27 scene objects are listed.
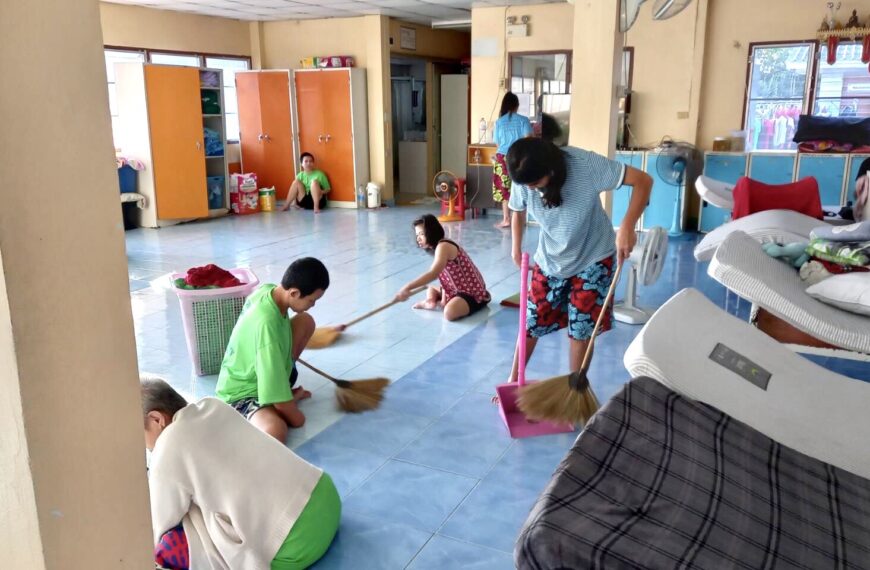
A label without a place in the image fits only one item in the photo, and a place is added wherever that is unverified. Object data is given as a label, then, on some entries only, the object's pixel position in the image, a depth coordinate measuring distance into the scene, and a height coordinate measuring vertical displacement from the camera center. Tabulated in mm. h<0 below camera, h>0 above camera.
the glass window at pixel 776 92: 7629 +245
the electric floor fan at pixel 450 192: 8828 -903
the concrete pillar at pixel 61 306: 978 -266
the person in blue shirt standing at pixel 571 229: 2855 -457
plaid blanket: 1172 -698
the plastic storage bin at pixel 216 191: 9414 -932
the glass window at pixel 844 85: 7398 +307
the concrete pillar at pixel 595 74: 5062 +292
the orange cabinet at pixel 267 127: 10000 -130
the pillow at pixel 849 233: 3312 -533
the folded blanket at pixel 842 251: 3103 -578
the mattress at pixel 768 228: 3914 -614
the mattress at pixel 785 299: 2619 -677
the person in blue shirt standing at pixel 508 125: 7738 -88
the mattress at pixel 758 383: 1771 -681
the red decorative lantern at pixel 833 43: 7234 +700
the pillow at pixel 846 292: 2693 -655
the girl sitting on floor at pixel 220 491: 1945 -1016
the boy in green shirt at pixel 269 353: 2924 -950
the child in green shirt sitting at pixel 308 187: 9969 -930
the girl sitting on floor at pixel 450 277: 4570 -1037
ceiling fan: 4660 +684
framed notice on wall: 10266 +1105
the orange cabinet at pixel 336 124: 9844 -89
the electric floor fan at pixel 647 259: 4270 -831
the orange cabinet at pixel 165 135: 8273 -194
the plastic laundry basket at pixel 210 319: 3684 -1016
